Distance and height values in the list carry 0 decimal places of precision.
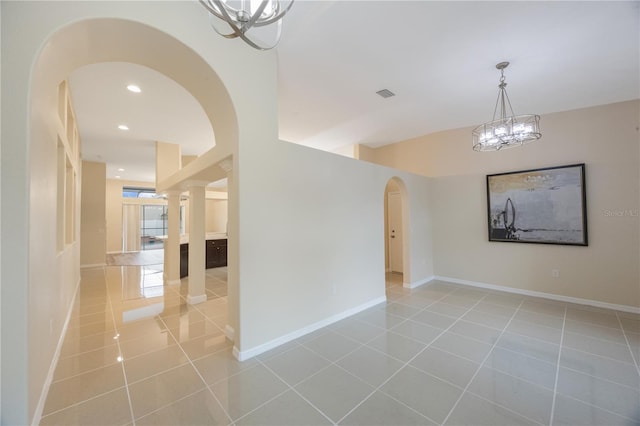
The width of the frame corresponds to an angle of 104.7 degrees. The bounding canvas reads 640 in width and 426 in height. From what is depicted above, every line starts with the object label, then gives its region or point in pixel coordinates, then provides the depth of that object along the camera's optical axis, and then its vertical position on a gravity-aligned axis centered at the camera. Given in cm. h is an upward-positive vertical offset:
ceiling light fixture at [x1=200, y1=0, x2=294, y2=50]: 117 +103
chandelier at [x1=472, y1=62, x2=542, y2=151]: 288 +100
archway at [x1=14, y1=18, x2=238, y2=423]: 154 +70
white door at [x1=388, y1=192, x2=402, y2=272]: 648 -41
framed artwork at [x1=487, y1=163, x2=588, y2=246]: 409 +14
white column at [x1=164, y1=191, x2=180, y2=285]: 534 -47
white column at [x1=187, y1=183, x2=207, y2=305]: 420 -35
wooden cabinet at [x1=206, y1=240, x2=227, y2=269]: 715 -104
